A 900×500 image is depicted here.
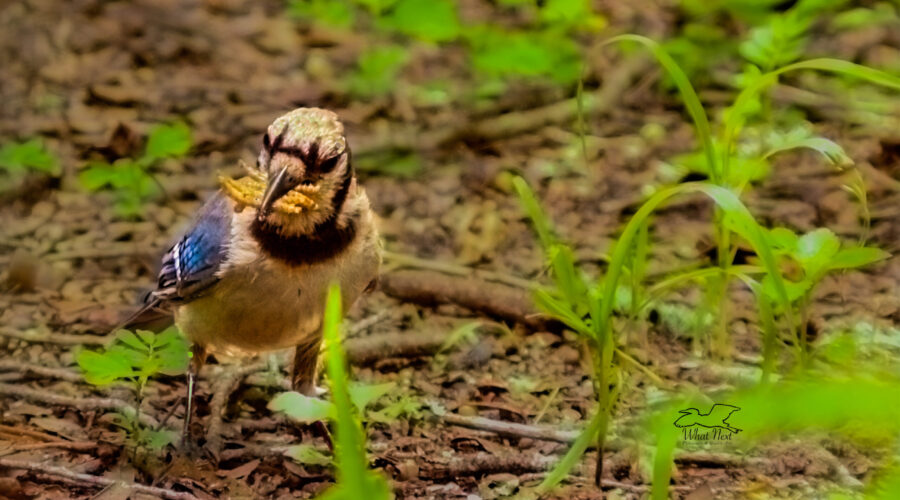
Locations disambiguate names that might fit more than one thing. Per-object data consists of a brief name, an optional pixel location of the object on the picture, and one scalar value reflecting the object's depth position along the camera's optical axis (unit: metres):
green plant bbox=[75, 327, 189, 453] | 5.11
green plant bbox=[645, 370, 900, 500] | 2.57
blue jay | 4.89
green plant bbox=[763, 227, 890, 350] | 5.06
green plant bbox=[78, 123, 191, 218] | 7.37
